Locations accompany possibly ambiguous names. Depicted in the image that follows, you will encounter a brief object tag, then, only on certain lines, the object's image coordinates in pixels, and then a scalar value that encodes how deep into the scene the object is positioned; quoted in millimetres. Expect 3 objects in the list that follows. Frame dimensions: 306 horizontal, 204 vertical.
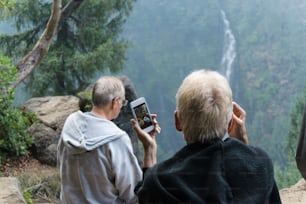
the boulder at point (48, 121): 4117
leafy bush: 3717
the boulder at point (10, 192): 2092
